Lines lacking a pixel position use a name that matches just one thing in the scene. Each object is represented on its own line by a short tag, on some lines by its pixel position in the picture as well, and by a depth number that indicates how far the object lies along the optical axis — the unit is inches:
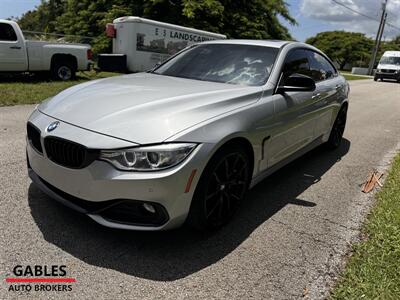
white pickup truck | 423.5
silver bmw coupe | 102.5
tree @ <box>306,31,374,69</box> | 2551.7
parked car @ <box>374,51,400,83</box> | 1101.4
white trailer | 589.9
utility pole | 1702.8
